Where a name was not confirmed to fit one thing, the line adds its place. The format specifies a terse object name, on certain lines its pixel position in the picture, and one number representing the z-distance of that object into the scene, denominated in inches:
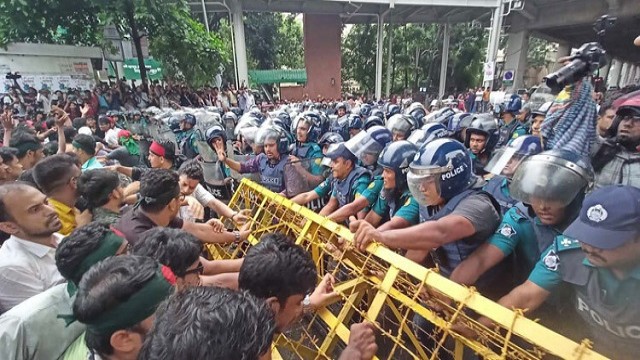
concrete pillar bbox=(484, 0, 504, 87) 658.8
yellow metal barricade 52.3
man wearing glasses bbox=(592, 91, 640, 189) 114.9
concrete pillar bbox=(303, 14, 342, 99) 918.4
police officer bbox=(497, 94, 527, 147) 243.6
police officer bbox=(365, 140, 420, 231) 111.3
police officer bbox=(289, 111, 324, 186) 179.8
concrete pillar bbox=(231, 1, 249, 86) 723.4
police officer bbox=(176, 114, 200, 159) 263.1
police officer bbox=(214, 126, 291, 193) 180.7
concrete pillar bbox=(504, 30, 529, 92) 807.1
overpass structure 682.2
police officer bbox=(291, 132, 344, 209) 160.1
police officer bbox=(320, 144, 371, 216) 144.0
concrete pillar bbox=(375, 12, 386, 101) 860.6
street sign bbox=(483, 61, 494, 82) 533.6
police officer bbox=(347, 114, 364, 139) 265.0
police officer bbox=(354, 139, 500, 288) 79.5
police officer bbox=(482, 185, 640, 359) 58.5
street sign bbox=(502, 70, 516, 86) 746.2
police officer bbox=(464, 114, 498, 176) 175.8
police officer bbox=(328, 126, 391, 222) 130.9
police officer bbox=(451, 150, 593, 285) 80.1
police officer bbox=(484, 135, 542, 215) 124.5
